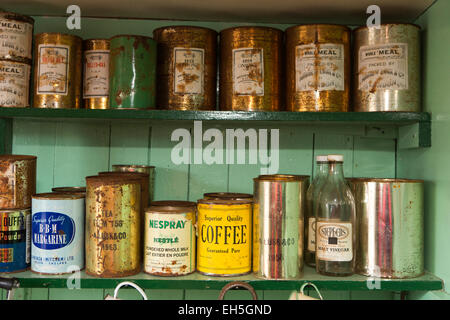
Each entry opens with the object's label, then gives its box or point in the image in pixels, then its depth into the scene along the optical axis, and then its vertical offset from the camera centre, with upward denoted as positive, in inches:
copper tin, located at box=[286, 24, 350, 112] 42.1 +10.4
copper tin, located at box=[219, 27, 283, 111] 42.9 +10.4
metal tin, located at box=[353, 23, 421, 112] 42.0 +10.4
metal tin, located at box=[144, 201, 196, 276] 39.3 -6.7
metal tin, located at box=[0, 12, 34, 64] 41.5 +13.1
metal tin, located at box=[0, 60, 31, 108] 41.7 +8.3
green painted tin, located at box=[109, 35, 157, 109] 41.3 +9.5
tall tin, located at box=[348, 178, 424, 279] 39.9 -5.4
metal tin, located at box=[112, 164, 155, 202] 46.8 +0.0
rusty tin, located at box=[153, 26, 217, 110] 43.5 +10.5
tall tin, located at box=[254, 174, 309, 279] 39.3 -5.5
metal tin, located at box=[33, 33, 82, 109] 42.9 +10.0
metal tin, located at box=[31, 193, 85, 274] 38.9 -6.1
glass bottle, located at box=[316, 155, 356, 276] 39.4 -5.1
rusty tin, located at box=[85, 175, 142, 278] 39.0 -5.4
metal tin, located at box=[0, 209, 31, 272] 39.6 -6.8
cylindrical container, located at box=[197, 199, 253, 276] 39.7 -6.4
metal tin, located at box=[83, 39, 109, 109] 45.3 +9.9
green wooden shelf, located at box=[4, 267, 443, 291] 38.6 -10.4
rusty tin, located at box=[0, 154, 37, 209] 39.9 -1.3
